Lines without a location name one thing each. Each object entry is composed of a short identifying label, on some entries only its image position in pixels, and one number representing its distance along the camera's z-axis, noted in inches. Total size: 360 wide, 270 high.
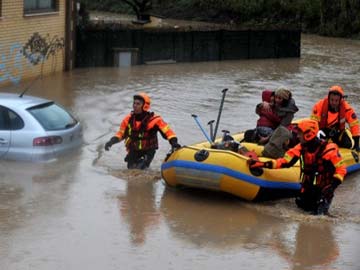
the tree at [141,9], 1655.4
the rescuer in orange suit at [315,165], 456.1
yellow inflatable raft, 477.7
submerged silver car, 518.3
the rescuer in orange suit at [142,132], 531.2
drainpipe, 1101.7
